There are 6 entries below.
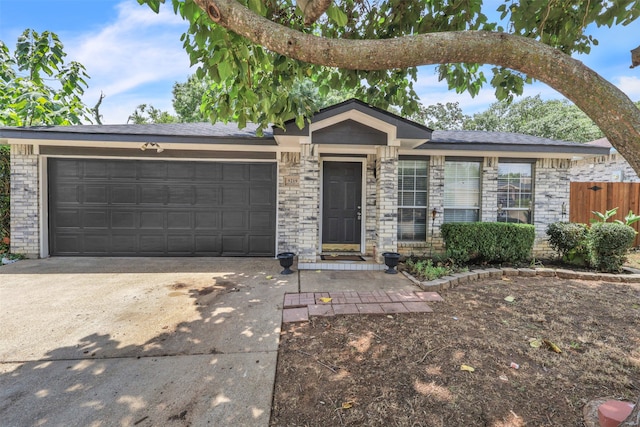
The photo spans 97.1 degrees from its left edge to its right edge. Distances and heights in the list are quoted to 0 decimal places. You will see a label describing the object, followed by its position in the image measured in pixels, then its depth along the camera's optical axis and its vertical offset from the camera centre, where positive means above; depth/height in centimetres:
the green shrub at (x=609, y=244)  518 -68
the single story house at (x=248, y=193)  623 +29
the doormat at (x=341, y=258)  611 -114
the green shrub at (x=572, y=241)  564 -67
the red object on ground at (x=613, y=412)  169 -126
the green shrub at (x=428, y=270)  475 -113
